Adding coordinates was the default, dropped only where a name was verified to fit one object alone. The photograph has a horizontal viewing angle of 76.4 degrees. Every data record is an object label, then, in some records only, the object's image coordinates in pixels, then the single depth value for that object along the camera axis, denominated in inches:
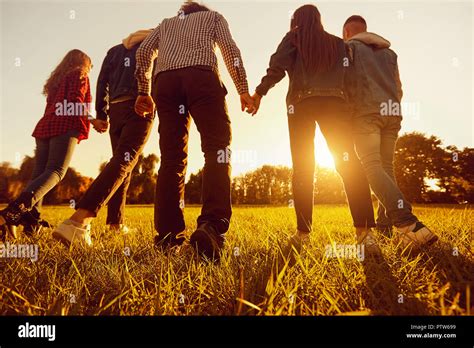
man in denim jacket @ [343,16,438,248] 116.3
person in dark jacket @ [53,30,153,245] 114.2
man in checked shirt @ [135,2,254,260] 104.6
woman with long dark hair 119.0
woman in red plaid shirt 139.3
